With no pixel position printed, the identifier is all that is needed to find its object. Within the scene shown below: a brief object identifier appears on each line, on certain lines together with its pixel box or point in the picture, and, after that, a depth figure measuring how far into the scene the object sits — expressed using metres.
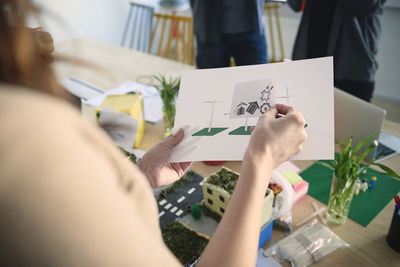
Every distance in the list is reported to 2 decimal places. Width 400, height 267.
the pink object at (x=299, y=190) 0.95
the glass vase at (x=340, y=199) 0.86
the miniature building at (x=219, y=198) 0.80
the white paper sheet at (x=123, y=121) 1.25
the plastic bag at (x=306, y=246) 0.78
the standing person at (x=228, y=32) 1.85
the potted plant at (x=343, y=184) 0.84
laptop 1.05
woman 0.27
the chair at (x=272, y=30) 3.09
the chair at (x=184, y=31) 2.60
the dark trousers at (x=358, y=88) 1.65
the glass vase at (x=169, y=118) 1.34
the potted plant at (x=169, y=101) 1.31
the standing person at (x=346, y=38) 1.50
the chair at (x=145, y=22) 2.80
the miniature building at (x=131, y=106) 1.26
